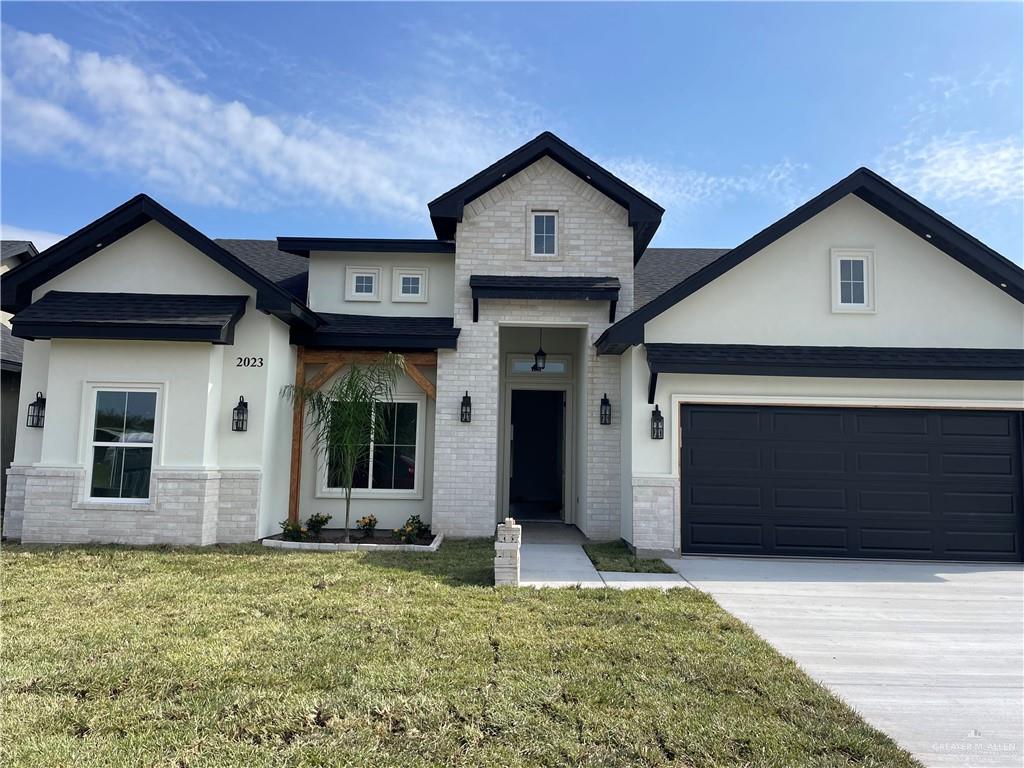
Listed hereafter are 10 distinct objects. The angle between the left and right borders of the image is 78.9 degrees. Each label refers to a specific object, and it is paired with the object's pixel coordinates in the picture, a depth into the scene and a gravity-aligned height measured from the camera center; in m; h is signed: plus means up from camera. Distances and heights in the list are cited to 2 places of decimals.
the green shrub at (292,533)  9.64 -1.45
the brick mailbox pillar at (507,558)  6.80 -1.25
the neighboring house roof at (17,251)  14.02 +4.21
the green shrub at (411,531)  9.72 -1.42
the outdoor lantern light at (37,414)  9.86 +0.31
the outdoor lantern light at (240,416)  9.55 +0.33
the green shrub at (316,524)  10.12 -1.37
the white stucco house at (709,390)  9.08 +0.81
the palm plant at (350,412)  9.82 +0.45
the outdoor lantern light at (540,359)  12.17 +1.66
